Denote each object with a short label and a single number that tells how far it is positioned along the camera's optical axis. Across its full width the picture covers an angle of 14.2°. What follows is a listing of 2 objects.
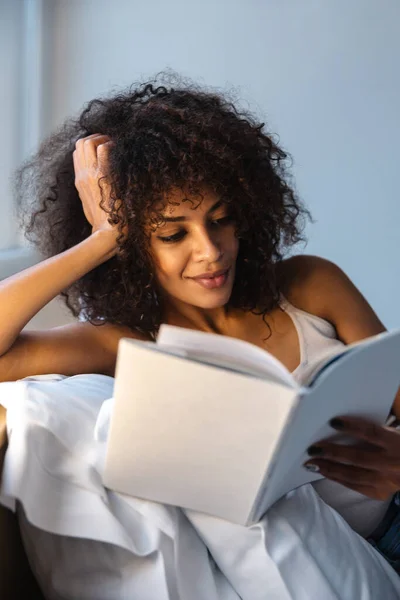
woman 1.89
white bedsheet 1.67
